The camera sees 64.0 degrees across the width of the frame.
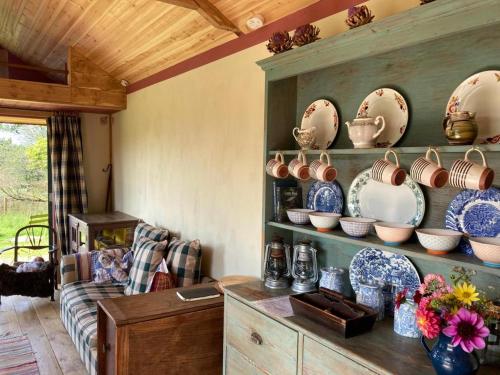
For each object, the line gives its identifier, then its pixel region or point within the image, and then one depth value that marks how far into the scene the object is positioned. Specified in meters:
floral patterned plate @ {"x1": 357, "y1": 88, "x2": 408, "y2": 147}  1.68
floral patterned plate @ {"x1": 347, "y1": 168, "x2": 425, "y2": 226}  1.65
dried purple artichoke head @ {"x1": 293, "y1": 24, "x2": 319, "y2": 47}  1.81
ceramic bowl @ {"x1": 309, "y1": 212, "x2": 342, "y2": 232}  1.84
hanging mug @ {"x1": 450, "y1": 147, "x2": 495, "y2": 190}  1.22
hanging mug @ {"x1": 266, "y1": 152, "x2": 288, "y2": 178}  2.00
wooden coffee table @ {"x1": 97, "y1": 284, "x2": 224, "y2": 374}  2.08
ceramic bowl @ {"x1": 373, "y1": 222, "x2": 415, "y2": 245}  1.55
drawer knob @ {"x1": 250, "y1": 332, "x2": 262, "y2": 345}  1.79
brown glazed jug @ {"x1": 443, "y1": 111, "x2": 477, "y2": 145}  1.32
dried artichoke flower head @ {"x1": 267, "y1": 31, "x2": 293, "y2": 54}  1.93
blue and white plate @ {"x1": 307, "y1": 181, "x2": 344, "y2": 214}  1.99
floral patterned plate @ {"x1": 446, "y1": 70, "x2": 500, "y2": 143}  1.37
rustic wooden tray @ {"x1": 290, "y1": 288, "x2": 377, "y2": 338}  1.46
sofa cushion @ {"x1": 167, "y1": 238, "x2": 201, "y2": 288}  2.98
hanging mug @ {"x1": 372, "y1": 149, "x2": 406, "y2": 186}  1.50
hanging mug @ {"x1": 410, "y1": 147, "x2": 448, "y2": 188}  1.36
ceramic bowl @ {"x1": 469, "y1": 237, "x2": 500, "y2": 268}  1.25
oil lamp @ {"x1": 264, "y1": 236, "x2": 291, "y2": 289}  2.07
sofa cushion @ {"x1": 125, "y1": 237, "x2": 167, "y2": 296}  3.08
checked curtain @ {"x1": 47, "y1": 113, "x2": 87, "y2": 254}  4.84
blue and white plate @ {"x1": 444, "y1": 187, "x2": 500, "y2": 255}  1.39
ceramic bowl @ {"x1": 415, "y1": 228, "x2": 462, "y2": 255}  1.40
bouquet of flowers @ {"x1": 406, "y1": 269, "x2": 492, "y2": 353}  1.13
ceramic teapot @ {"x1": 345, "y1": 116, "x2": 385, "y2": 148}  1.63
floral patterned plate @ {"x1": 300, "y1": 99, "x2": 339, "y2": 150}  1.99
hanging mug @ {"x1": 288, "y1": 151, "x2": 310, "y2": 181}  1.92
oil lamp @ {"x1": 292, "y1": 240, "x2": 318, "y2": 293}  1.99
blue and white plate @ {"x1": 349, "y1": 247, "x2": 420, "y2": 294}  1.68
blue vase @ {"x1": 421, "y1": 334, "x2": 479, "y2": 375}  1.16
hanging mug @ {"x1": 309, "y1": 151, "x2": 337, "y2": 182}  1.79
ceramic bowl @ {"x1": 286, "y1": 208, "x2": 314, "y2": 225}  1.99
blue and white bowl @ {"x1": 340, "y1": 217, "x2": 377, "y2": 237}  1.70
